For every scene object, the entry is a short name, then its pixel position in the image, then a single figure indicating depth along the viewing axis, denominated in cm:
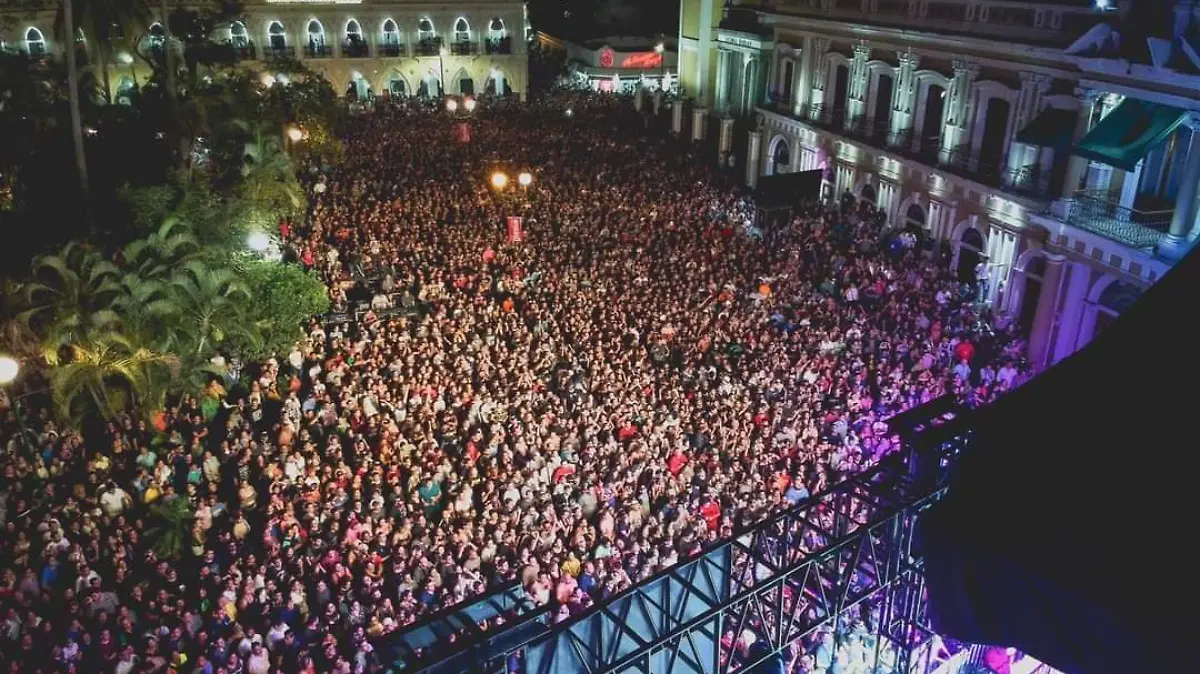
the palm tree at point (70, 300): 1509
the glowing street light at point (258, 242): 1951
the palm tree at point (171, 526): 1247
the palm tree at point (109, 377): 1491
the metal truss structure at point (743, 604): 650
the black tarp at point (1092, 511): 285
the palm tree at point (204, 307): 1625
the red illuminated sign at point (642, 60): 5812
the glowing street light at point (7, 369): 1246
